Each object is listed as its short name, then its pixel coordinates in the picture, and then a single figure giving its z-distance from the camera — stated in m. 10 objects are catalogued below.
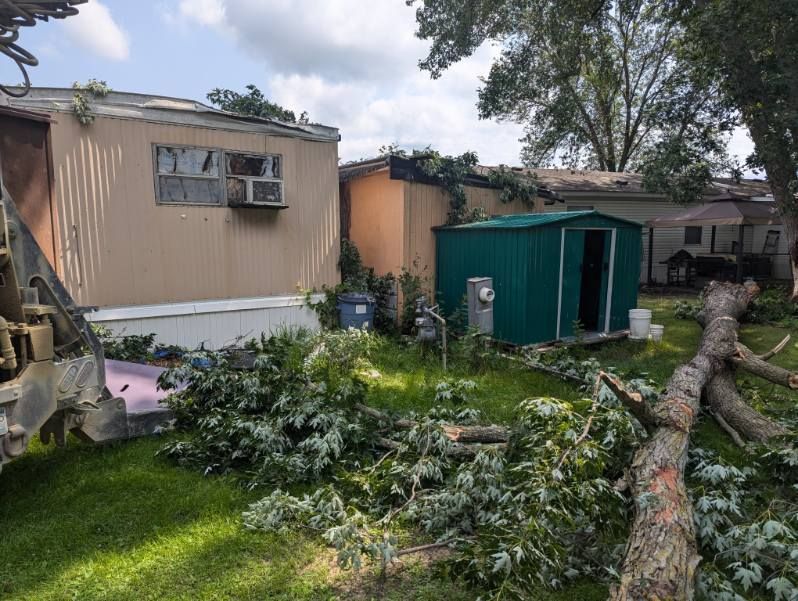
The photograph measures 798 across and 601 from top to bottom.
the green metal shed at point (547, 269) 7.14
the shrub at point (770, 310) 9.30
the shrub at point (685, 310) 9.87
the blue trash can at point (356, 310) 7.76
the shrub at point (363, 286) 8.11
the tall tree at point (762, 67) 8.16
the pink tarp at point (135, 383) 4.52
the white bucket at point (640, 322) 7.76
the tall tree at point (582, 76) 11.16
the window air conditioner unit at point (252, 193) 7.21
